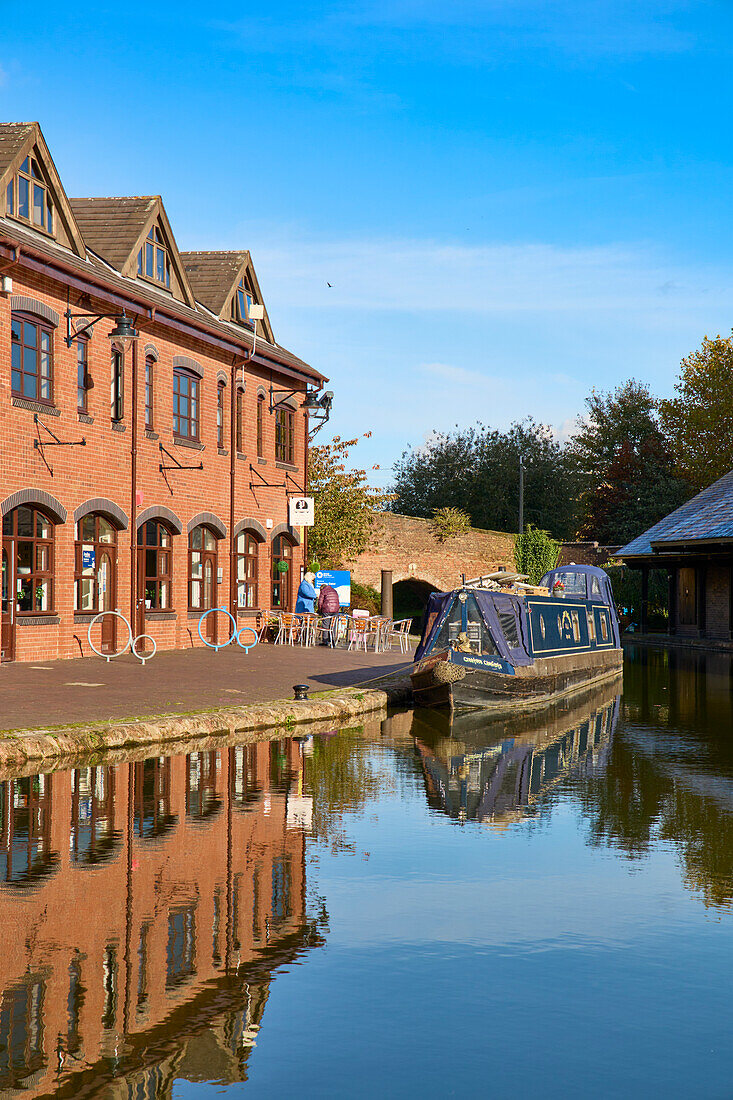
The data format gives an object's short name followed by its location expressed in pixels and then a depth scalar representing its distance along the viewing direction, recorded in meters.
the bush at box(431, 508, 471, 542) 44.31
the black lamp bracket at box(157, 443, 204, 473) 24.58
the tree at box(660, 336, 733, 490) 57.47
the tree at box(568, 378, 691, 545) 61.44
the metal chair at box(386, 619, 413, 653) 27.88
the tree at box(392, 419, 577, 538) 64.12
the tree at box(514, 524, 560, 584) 49.97
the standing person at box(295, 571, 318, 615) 28.30
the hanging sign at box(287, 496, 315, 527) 30.61
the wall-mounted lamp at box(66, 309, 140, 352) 19.53
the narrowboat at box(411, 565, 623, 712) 17.59
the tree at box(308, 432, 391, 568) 37.31
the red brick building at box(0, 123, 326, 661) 20.12
